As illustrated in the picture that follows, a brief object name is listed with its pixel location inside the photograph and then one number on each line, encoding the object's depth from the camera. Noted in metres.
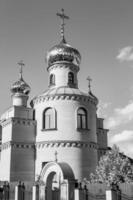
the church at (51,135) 30.39
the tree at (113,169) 26.55
